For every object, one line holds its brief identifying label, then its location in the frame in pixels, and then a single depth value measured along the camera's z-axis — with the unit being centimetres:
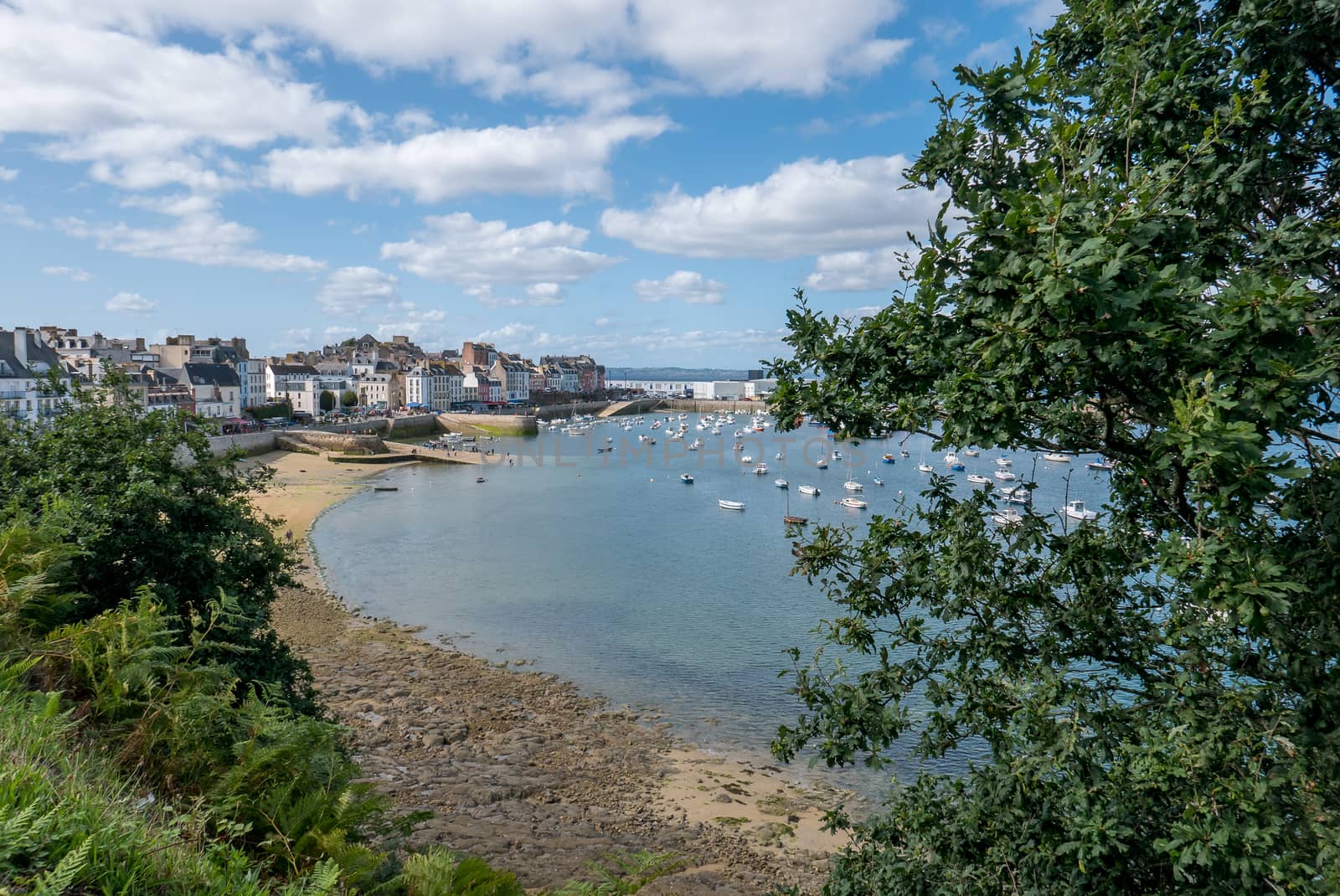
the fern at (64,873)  295
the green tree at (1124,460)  382
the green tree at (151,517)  1040
